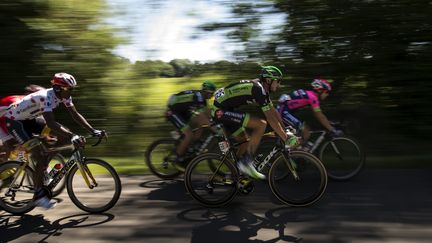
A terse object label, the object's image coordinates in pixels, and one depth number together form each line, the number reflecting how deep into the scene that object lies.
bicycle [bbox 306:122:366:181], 7.38
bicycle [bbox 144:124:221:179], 7.71
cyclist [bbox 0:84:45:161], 6.43
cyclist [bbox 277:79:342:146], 7.53
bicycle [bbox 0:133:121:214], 5.80
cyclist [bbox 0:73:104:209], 5.71
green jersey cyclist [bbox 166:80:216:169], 7.72
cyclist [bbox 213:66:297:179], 5.92
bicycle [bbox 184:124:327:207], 5.78
